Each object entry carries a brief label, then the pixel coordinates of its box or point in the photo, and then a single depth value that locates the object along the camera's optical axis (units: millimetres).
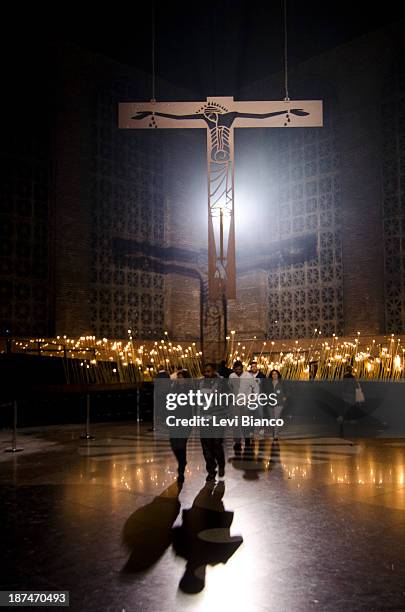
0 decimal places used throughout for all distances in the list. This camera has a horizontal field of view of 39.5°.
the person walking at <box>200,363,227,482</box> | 6305
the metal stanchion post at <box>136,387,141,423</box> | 12612
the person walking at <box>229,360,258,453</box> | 8328
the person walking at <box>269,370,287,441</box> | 9266
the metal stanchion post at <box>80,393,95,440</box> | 9688
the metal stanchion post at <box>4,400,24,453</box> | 8330
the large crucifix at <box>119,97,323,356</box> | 11492
